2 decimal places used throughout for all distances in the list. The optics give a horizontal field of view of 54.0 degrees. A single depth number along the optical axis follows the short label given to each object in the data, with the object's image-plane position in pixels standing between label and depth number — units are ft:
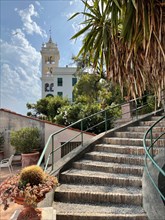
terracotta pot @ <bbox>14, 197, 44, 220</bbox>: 7.49
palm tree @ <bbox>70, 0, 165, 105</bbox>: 9.93
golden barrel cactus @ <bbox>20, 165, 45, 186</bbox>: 7.74
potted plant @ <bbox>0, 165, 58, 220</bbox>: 7.34
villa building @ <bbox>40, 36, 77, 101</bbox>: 92.52
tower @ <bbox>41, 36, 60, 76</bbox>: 97.37
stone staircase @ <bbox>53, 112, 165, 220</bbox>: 9.26
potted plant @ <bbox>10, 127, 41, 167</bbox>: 21.33
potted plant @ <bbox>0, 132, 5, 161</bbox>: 24.75
